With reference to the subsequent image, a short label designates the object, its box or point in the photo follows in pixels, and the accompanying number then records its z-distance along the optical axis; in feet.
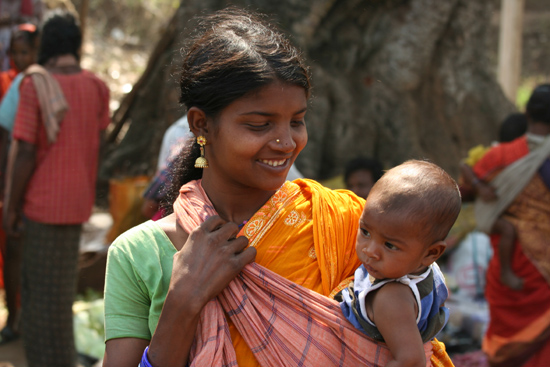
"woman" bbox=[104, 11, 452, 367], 5.35
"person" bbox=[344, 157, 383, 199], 14.48
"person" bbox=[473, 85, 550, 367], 13.73
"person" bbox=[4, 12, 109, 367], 13.26
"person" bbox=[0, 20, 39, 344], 17.26
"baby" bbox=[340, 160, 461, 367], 5.10
